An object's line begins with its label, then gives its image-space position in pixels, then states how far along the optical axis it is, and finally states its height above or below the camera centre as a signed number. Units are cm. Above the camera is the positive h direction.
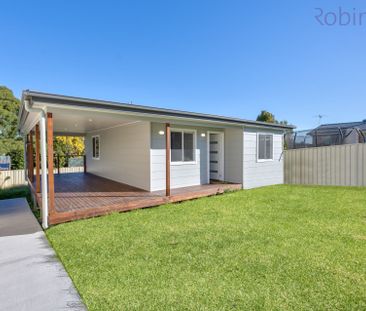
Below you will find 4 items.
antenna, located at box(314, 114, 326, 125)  2516 +372
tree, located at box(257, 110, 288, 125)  2191 +341
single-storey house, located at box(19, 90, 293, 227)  491 -12
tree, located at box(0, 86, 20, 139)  1683 +291
